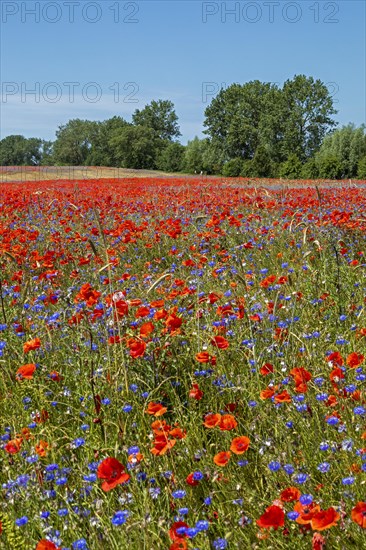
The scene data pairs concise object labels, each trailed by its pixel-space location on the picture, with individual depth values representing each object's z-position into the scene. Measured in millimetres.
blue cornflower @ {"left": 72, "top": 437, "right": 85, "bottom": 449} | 2266
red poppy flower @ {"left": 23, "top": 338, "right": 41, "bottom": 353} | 2543
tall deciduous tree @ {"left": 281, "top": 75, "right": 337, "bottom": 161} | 58734
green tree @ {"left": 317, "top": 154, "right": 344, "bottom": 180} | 34781
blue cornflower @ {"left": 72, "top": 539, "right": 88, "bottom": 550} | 1707
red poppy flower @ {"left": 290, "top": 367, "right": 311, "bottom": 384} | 2154
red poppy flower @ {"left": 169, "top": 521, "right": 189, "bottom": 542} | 1571
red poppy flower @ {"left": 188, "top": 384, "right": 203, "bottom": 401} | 2375
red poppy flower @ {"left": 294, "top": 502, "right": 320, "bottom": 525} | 1552
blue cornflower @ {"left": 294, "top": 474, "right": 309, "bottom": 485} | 1878
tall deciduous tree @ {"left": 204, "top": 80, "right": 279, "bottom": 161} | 59438
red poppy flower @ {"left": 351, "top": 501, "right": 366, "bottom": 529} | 1517
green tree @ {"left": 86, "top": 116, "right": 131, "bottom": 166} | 75000
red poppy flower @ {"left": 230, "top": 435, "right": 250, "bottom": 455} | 1829
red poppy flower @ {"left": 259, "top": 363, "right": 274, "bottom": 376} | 2488
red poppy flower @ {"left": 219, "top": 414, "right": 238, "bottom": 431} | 1957
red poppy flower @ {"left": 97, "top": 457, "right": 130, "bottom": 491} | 1719
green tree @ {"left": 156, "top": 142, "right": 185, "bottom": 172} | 60594
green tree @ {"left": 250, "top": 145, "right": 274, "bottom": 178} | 40875
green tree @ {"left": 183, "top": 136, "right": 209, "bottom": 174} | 54500
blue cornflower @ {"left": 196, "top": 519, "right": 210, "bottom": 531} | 1686
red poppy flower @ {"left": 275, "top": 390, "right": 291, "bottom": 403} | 2059
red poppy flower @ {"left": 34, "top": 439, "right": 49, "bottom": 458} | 2144
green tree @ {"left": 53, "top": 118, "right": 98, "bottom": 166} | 91812
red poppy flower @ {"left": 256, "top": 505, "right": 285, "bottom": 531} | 1495
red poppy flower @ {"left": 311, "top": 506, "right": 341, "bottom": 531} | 1466
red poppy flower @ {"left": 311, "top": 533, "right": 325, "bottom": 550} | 1521
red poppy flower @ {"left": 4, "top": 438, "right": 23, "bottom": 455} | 2104
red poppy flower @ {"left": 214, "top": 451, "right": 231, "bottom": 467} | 1870
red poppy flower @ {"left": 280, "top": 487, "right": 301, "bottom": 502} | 1741
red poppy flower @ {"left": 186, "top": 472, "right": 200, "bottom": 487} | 1975
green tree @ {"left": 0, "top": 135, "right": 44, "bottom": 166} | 134500
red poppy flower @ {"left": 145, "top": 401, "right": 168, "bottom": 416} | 2113
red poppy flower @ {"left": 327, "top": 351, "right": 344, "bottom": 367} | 2180
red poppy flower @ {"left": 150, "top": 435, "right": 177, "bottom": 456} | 1907
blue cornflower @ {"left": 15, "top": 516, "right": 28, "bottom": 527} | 1741
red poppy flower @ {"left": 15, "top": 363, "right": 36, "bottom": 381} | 2322
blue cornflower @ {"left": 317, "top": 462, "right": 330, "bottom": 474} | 1918
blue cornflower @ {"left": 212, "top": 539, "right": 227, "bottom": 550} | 1689
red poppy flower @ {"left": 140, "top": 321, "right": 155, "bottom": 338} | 2590
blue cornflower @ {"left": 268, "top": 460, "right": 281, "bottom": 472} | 1982
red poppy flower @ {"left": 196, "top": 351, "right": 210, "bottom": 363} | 2373
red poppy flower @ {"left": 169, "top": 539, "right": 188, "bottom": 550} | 1522
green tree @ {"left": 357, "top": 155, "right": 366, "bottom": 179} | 34969
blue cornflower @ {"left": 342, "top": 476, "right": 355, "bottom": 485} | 1773
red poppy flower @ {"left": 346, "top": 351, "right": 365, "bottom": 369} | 2189
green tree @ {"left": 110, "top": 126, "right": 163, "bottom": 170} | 68875
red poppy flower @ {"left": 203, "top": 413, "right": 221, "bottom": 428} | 1989
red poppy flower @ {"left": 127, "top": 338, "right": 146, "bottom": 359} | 2398
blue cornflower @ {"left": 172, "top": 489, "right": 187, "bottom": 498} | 1902
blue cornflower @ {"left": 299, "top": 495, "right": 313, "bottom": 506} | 1612
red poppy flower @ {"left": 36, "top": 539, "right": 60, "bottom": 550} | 1531
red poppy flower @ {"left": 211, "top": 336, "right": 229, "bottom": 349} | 2579
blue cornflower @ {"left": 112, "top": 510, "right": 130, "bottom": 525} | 1647
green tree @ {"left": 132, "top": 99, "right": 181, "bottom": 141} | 85938
